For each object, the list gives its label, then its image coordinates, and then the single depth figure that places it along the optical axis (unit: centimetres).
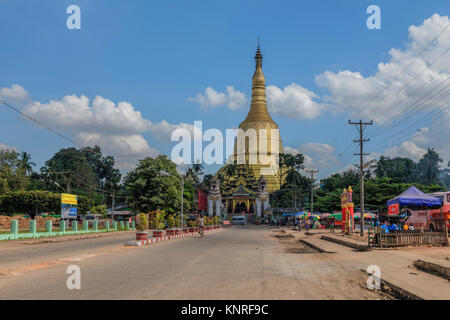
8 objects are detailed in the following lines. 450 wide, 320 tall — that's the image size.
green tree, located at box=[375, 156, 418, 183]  8681
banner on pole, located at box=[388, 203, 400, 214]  2504
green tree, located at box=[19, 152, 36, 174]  8831
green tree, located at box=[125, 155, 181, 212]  5190
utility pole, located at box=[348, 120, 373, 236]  3656
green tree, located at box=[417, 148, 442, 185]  8438
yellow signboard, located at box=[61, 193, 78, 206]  3997
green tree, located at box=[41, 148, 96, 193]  8431
